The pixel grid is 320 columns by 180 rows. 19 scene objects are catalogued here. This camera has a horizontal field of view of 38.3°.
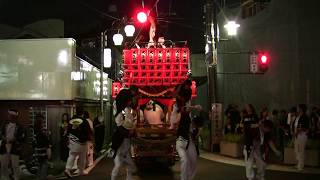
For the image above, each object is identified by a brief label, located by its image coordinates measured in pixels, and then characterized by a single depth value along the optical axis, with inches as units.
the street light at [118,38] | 904.3
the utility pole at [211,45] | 869.8
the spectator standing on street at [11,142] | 482.6
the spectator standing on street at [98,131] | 830.5
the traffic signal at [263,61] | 807.1
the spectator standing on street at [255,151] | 477.1
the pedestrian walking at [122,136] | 450.3
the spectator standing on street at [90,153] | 612.3
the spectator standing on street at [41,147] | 500.4
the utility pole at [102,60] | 871.7
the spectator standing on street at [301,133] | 626.8
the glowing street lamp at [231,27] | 909.8
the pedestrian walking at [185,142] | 460.1
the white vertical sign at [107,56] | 979.9
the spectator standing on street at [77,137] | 559.5
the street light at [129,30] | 863.7
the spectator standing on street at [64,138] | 632.6
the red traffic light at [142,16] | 762.2
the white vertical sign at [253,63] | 846.4
